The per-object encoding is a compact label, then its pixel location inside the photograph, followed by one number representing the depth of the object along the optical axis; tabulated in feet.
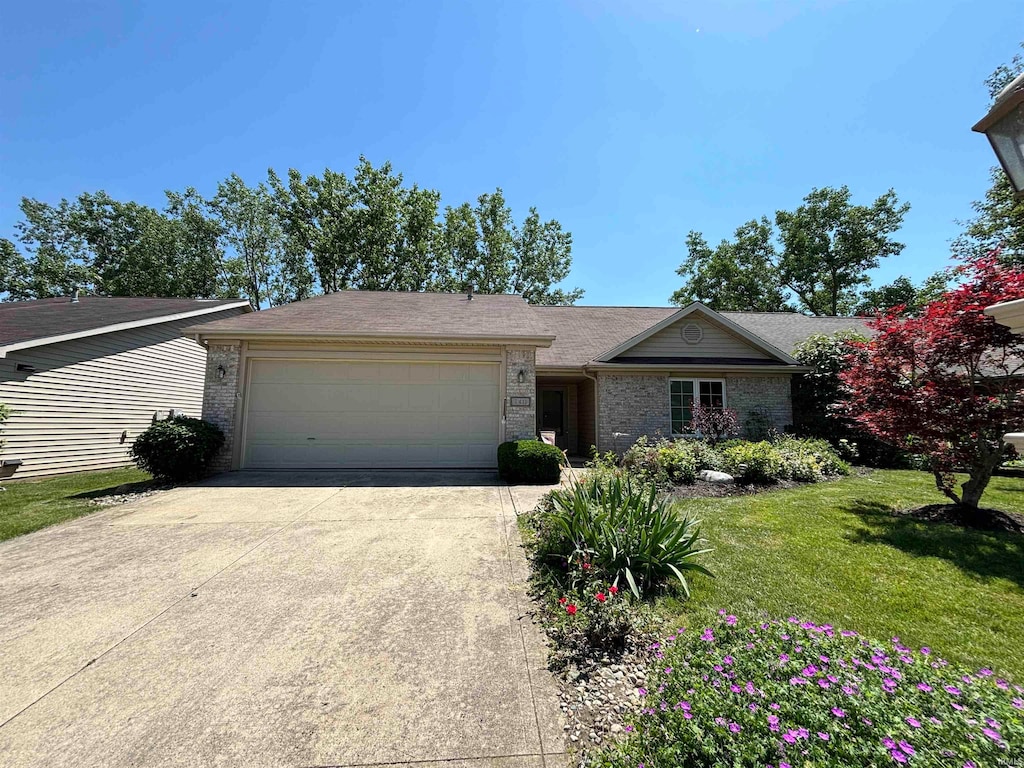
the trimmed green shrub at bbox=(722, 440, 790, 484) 24.75
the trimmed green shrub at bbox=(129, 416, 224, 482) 24.31
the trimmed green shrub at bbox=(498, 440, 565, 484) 25.22
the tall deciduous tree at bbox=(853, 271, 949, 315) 83.41
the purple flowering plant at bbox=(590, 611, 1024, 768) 5.11
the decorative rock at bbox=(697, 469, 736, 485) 24.63
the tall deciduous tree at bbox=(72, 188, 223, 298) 79.46
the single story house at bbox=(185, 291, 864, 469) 28.99
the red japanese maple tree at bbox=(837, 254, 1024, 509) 16.81
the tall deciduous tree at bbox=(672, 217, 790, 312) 93.97
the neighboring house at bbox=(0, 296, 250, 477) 28.48
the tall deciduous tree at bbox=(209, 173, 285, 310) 85.25
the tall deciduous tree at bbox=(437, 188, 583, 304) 87.56
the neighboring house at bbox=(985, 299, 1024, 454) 5.76
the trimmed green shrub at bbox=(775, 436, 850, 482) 26.09
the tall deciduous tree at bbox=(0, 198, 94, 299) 81.35
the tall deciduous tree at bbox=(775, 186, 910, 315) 85.10
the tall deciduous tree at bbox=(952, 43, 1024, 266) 50.13
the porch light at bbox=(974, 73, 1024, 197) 6.05
